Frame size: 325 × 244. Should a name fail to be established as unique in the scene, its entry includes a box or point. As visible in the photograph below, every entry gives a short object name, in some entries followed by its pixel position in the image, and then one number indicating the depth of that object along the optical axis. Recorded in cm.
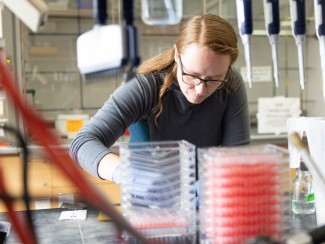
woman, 98
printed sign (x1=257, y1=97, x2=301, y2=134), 259
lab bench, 75
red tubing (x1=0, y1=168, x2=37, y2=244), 46
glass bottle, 91
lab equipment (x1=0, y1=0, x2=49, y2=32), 45
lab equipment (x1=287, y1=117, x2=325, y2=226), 59
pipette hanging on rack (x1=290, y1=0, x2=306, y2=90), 59
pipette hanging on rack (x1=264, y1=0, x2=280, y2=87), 58
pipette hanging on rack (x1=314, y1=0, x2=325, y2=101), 61
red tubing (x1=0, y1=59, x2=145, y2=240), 36
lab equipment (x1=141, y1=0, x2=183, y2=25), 60
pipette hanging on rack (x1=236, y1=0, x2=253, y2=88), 58
